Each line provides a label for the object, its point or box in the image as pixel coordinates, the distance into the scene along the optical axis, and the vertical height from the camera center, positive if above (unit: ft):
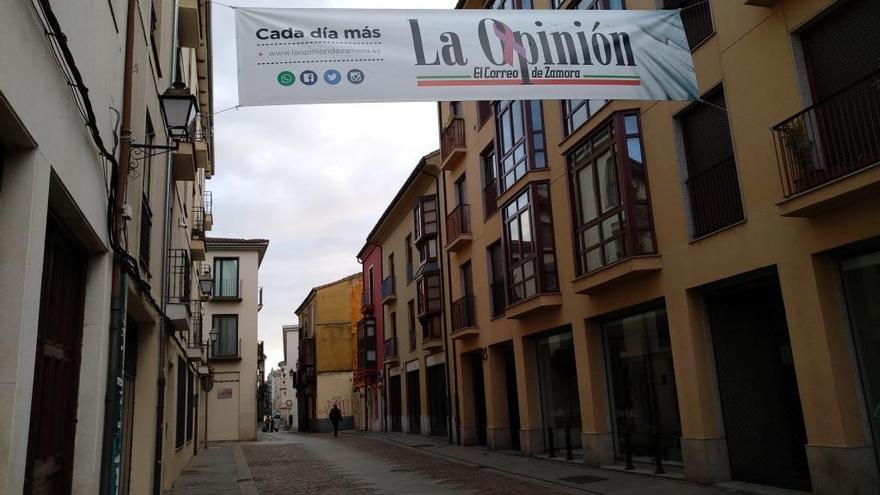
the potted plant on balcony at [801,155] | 28.50 +9.32
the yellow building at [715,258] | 27.94 +6.75
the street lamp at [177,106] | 23.68 +10.54
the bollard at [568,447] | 50.49 -3.60
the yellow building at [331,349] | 148.46 +13.40
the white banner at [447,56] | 21.57 +11.08
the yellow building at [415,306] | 84.69 +13.60
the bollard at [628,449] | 42.59 -3.48
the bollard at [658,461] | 39.14 -3.89
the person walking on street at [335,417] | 114.32 -1.09
